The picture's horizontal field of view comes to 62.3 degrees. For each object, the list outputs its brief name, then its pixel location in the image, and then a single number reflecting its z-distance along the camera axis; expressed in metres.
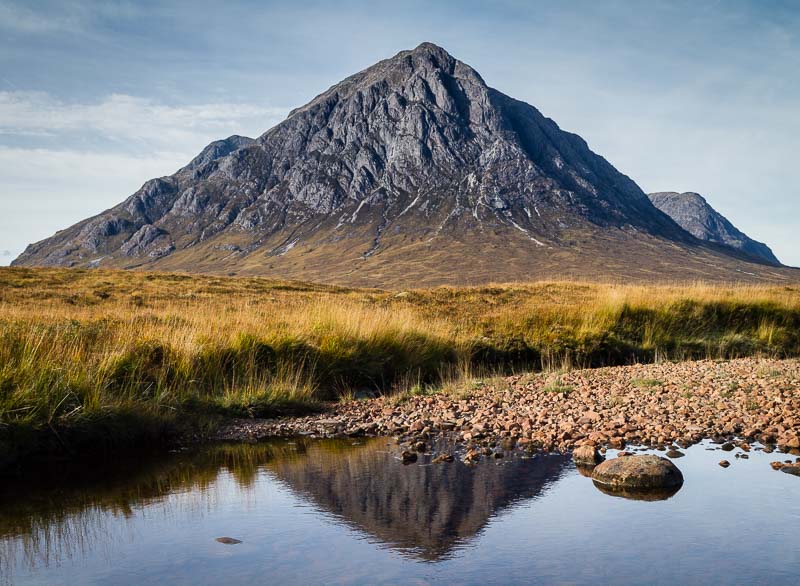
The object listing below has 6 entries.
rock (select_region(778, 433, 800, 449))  8.88
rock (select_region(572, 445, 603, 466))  8.31
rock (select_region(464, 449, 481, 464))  8.43
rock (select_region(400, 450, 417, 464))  8.53
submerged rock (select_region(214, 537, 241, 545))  6.13
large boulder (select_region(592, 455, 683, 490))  7.45
